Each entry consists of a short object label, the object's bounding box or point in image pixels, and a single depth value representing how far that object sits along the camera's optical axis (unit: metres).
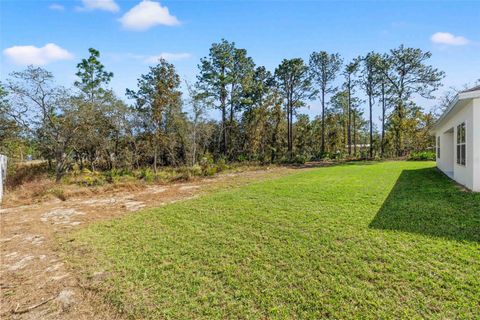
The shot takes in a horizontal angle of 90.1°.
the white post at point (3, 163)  8.66
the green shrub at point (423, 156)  16.91
